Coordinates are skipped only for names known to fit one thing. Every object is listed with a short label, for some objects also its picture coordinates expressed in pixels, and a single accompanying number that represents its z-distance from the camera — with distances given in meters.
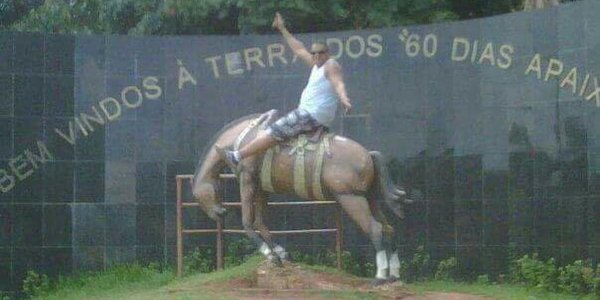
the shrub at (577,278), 12.92
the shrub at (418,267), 14.30
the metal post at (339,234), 13.51
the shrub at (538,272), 13.30
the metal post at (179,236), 13.58
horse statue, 11.84
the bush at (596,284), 12.78
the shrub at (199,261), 14.49
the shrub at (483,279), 13.92
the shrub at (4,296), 14.18
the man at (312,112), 11.90
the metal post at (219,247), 13.56
